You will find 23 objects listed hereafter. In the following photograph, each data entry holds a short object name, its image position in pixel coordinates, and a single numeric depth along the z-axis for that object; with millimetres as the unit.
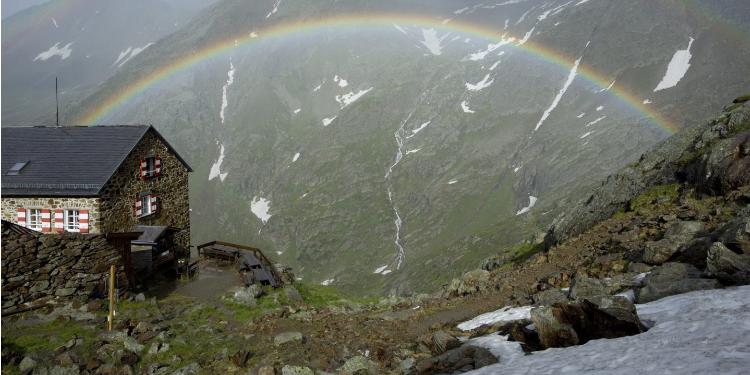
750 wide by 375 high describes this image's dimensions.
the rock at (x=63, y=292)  23359
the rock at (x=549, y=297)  14934
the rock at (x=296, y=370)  13852
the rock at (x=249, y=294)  26469
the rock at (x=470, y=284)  22375
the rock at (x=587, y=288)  13768
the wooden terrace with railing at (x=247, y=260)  31141
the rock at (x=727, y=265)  11109
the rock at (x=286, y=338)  17203
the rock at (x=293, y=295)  28425
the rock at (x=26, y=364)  16312
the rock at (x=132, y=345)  18234
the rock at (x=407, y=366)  12527
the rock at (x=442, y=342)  13056
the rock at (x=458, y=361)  10836
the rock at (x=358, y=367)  13258
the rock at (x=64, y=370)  16109
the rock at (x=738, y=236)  12199
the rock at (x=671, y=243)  15352
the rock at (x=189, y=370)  15761
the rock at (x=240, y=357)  15742
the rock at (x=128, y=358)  17219
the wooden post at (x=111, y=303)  20125
